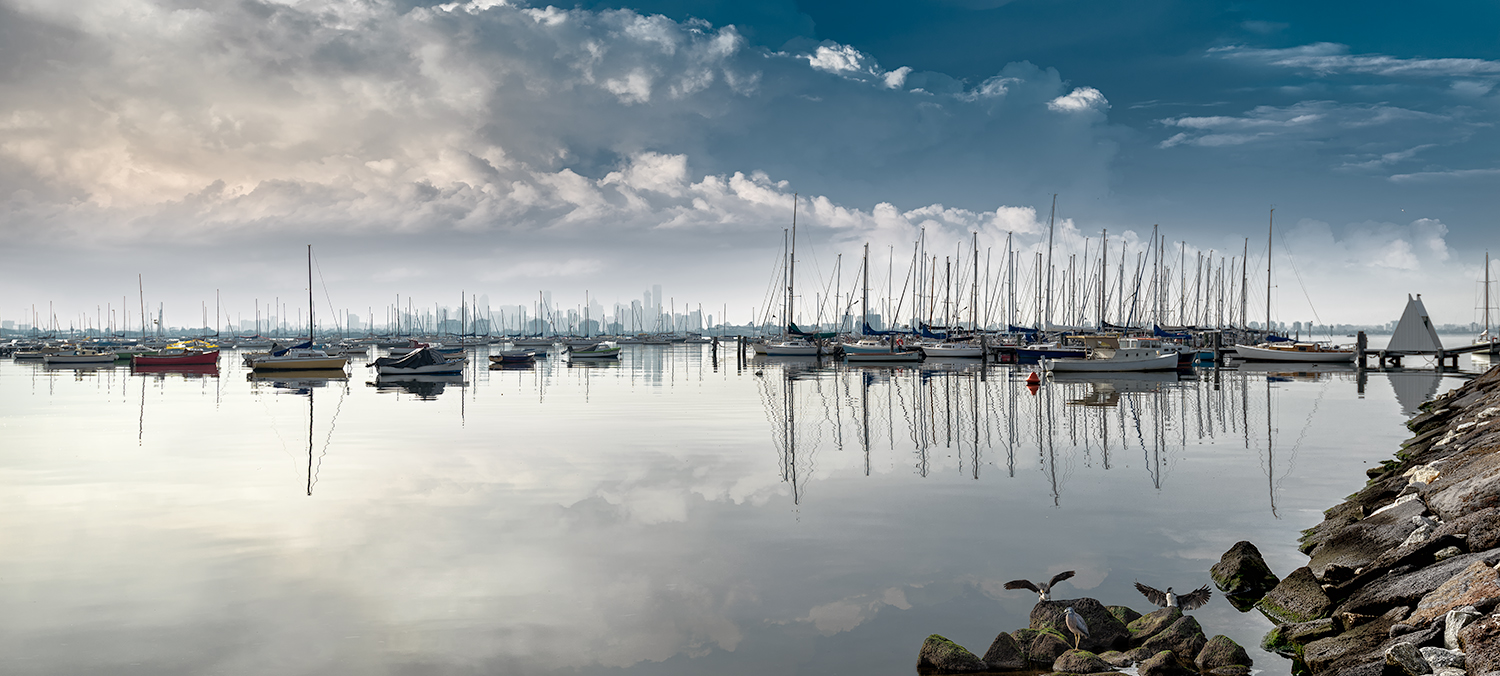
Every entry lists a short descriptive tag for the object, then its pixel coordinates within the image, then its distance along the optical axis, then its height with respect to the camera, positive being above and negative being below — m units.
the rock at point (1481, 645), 7.53 -2.89
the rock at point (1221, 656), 9.01 -3.47
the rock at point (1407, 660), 7.98 -3.15
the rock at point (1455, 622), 8.16 -2.85
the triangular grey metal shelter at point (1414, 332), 72.81 -1.92
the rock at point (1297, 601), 10.48 -3.46
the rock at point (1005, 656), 9.19 -3.54
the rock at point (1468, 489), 11.90 -2.53
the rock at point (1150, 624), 9.72 -3.44
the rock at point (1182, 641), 9.25 -3.44
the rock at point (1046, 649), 9.27 -3.49
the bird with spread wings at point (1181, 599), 10.31 -3.36
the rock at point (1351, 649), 8.73 -3.39
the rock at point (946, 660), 9.02 -3.49
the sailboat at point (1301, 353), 74.00 -3.68
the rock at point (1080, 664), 8.94 -3.51
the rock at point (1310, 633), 9.81 -3.52
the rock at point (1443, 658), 7.80 -3.04
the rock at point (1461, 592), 8.55 -2.76
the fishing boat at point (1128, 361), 62.05 -3.59
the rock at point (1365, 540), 11.68 -3.11
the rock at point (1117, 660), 9.12 -3.55
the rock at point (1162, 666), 8.88 -3.51
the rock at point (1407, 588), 9.64 -3.04
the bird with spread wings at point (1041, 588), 10.51 -3.25
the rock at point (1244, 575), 11.53 -3.46
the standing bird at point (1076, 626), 9.51 -3.32
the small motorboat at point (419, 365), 62.22 -3.62
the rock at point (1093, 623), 9.66 -3.41
